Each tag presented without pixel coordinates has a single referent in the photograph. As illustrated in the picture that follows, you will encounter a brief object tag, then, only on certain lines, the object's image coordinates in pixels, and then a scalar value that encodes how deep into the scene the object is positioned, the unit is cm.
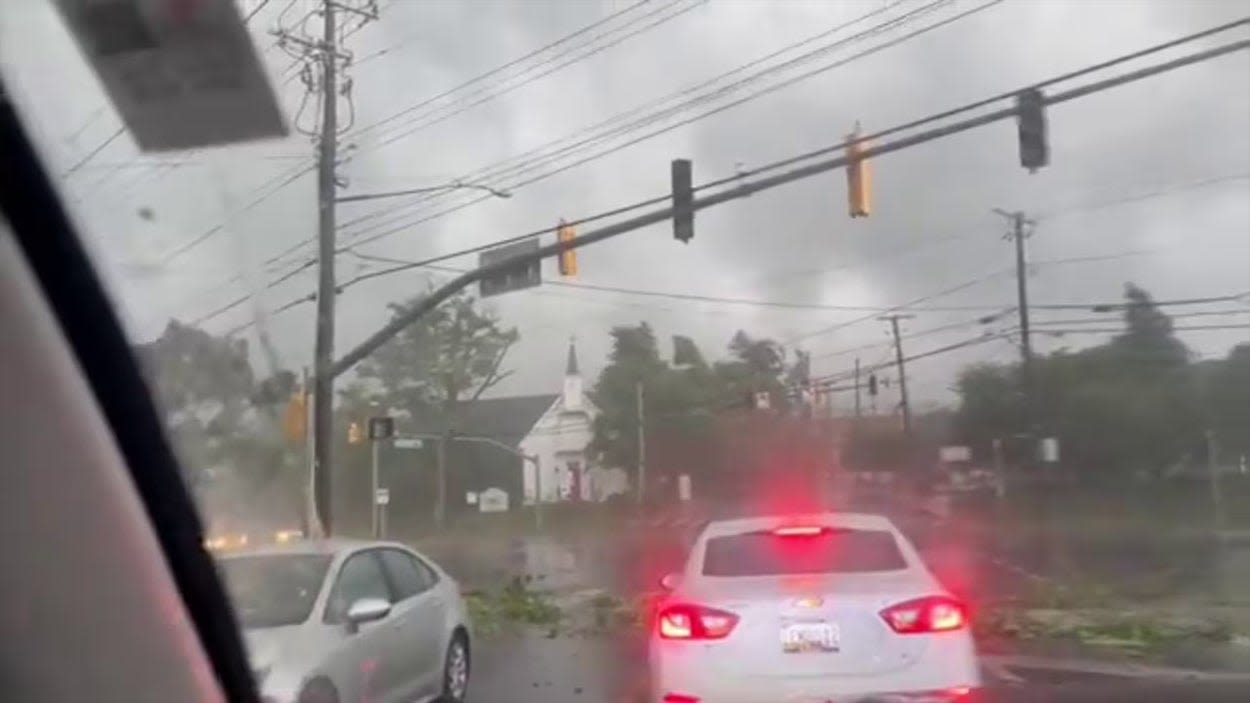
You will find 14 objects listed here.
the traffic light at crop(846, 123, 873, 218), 1631
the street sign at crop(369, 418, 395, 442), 1359
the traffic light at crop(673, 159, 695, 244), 1741
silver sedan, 623
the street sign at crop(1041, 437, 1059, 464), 2973
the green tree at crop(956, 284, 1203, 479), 2775
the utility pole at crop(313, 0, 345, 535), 964
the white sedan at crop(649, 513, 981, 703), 808
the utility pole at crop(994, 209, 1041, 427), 2545
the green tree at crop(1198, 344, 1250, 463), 2800
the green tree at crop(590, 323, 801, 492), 2252
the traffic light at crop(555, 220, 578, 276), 1808
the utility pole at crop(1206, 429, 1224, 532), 2798
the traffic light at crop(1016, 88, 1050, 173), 1616
